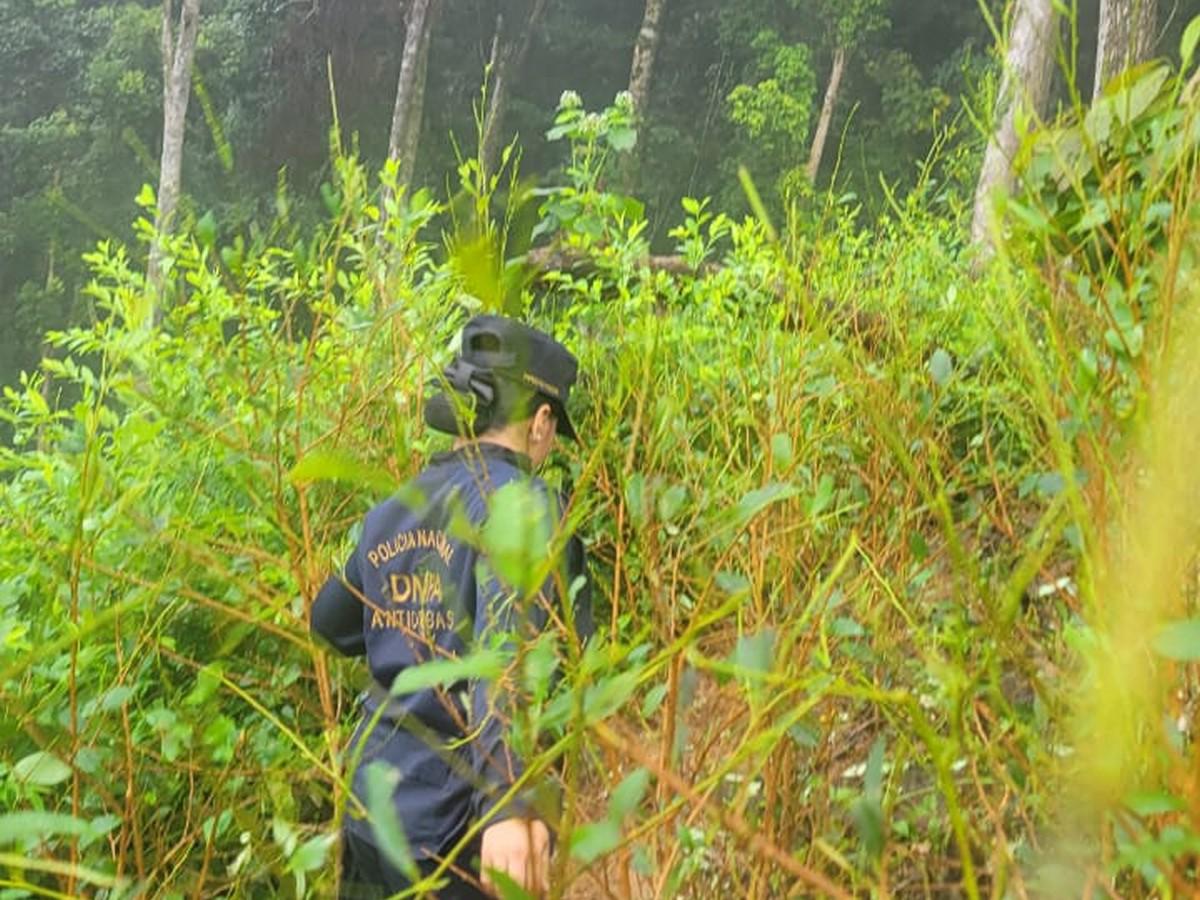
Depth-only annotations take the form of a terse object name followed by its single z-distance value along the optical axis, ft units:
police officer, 4.70
